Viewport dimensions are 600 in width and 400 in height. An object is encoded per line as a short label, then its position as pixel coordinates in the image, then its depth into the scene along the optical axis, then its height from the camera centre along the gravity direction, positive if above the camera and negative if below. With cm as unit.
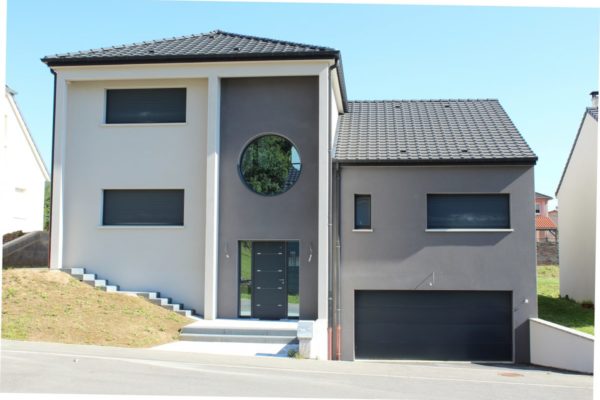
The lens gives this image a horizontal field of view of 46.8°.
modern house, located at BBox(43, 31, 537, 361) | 1850 +44
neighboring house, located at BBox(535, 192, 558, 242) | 5239 +44
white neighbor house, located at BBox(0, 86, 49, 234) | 2850 +195
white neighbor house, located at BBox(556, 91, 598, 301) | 2297 +48
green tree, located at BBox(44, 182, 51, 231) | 4870 +93
